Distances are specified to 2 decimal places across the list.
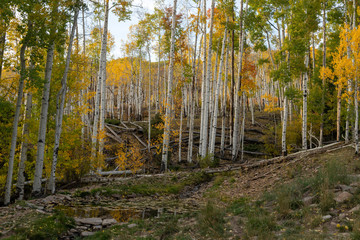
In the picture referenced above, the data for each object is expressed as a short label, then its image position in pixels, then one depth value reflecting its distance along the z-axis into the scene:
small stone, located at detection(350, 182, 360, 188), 5.61
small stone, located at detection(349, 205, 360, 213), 4.66
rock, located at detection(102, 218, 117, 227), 6.18
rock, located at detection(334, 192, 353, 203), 5.22
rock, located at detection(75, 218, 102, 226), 6.10
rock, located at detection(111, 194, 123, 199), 9.21
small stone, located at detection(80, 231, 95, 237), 5.40
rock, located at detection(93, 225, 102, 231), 5.87
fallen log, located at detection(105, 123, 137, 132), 21.72
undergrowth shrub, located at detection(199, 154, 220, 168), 14.52
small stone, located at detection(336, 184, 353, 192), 5.63
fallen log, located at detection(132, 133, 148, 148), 19.59
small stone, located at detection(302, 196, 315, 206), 5.64
